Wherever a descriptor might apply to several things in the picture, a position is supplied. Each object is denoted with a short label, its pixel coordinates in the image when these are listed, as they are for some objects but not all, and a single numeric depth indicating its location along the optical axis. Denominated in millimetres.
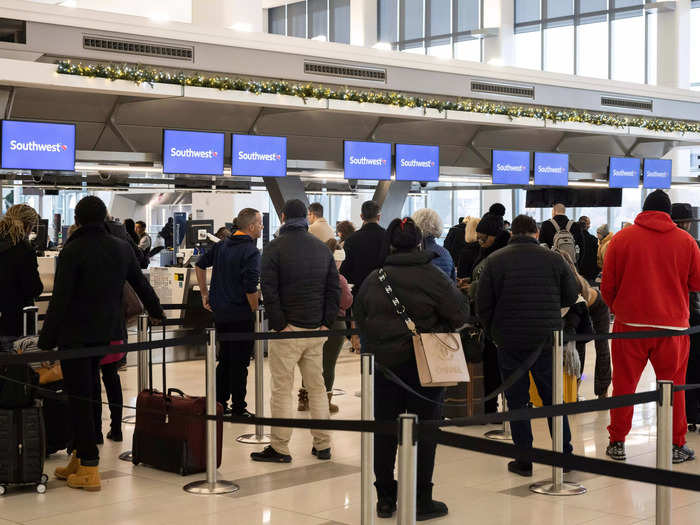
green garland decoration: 10039
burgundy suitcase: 5766
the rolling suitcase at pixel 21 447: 5320
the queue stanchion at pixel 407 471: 3293
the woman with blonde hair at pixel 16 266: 6641
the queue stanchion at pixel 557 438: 5395
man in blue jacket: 7383
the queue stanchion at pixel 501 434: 6847
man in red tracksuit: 5996
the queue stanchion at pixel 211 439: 5473
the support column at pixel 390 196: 14594
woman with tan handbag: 4824
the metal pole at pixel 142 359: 6886
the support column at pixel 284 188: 13203
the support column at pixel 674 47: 22672
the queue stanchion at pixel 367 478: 4152
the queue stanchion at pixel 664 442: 3949
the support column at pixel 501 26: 26016
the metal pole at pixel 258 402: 6824
